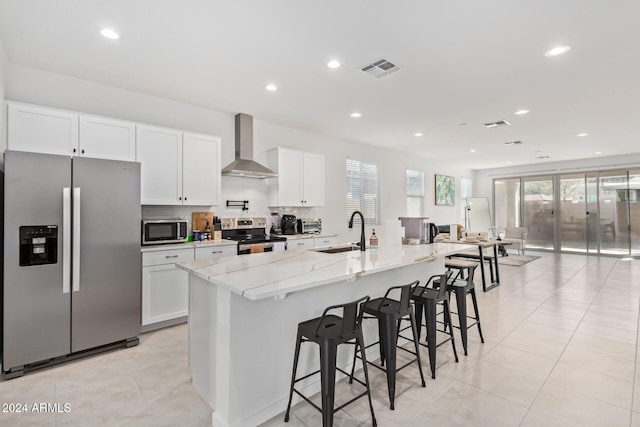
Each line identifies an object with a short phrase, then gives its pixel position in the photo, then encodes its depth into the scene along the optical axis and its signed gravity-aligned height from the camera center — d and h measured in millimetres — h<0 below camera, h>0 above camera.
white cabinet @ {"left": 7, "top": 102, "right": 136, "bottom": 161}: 2938 +861
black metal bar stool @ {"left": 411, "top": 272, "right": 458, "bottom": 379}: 2496 -711
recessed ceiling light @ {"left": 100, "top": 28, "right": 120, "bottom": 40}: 2532 +1505
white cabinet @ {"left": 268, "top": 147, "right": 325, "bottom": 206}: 5020 +659
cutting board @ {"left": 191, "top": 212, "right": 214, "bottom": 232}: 4262 -22
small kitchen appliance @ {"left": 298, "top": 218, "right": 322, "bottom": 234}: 5352 -137
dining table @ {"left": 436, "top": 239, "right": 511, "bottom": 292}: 5242 -678
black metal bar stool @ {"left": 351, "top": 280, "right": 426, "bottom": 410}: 2116 -730
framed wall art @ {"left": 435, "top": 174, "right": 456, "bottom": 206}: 9258 +805
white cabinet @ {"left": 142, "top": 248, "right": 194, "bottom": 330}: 3424 -761
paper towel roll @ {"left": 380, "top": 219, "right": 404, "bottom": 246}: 3309 -173
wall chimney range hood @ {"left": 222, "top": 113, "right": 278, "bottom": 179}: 4508 +955
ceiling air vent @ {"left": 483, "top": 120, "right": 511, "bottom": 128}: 5148 +1539
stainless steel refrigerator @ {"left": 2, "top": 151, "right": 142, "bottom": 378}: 2549 -337
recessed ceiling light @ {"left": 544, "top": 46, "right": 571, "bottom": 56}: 2769 +1478
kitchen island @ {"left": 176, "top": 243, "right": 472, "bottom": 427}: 1849 -662
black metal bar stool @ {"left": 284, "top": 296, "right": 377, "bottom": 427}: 1774 -707
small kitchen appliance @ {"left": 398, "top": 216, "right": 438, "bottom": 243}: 3855 -154
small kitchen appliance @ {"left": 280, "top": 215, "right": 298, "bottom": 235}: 5164 -115
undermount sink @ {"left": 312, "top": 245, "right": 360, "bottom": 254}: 3465 -348
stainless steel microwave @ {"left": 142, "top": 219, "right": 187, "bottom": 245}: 3555 -143
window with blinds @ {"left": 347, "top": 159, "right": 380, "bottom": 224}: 6615 +624
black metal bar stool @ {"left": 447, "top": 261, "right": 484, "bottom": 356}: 2920 -749
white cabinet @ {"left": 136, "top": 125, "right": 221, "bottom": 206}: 3676 +648
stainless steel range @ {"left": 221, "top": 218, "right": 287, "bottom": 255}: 4171 -247
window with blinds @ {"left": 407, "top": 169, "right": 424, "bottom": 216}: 8227 +646
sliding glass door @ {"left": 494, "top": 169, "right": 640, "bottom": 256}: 8406 +192
